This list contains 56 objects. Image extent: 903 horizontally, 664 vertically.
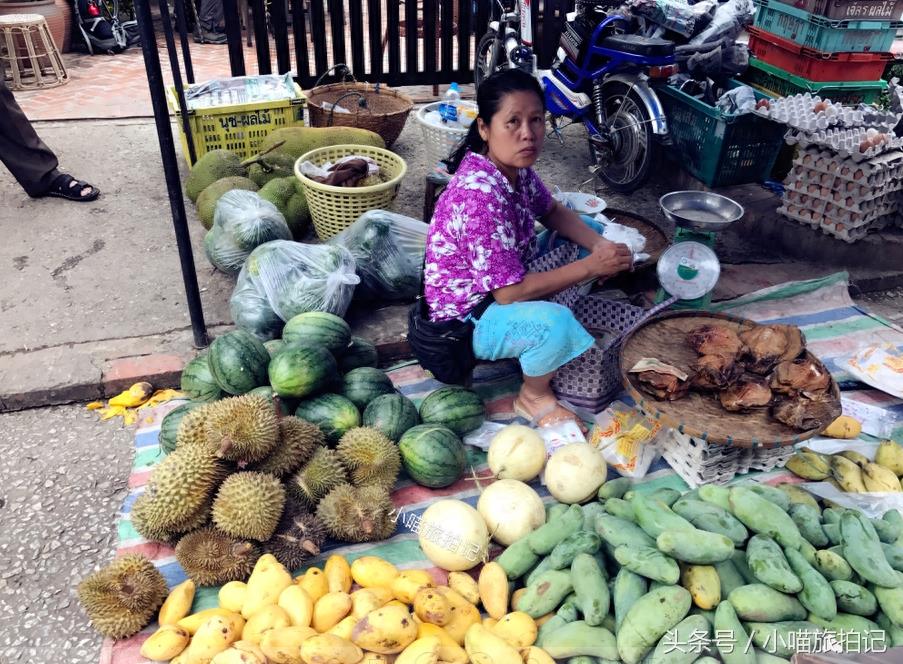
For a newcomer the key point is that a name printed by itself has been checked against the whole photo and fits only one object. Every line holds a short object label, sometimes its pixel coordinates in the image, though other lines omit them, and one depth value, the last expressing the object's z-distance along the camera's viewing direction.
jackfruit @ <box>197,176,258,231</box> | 4.42
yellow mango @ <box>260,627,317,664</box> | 1.81
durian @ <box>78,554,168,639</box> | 2.06
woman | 2.60
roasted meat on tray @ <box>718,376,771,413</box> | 2.45
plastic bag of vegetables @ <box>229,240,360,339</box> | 3.32
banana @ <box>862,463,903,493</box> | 2.54
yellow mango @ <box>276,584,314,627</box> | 1.95
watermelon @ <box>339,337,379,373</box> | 3.12
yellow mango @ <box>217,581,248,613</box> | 2.07
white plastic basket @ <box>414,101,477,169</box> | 4.69
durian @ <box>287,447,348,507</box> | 2.38
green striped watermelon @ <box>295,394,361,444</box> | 2.65
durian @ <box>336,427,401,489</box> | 2.49
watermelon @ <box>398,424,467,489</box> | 2.58
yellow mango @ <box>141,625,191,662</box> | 1.95
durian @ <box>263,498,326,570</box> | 2.23
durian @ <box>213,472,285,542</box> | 2.15
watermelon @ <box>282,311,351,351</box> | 2.97
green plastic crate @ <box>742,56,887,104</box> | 4.76
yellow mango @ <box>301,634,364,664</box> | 1.78
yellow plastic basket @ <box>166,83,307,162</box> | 4.91
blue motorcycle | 4.94
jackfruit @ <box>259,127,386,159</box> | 4.79
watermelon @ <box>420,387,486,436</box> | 2.82
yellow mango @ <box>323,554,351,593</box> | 2.12
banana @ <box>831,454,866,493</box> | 2.58
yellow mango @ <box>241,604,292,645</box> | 1.90
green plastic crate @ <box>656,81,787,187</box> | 4.67
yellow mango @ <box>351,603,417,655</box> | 1.86
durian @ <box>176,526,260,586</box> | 2.17
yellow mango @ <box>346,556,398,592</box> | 2.14
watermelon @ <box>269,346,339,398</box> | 2.68
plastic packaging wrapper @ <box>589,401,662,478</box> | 2.75
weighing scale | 3.36
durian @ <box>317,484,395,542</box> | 2.31
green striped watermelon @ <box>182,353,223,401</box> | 2.87
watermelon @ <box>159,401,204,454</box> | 2.65
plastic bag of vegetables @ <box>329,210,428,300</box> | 3.70
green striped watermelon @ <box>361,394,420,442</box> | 2.69
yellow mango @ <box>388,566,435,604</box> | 2.06
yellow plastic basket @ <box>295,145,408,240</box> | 3.96
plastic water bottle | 4.93
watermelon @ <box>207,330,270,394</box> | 2.74
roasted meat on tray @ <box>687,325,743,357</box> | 2.64
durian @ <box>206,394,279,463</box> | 2.23
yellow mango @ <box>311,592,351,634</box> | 1.97
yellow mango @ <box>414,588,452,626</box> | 1.94
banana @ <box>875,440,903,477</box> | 2.69
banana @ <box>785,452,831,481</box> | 2.72
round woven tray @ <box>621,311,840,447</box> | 2.34
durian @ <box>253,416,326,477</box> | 2.35
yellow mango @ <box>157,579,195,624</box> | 2.09
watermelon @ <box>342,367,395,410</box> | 2.86
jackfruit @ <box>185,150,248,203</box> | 4.71
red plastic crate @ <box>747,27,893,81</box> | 4.68
